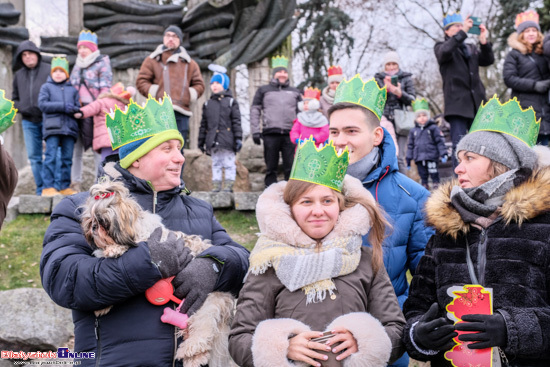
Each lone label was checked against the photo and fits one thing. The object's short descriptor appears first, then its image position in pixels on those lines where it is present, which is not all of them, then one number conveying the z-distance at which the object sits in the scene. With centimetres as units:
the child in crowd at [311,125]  859
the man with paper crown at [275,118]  921
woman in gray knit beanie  253
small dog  276
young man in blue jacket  323
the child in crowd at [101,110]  838
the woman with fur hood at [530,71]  764
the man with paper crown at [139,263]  270
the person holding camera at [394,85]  873
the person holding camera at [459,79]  793
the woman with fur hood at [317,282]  255
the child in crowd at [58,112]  840
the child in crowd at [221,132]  902
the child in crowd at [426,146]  1045
